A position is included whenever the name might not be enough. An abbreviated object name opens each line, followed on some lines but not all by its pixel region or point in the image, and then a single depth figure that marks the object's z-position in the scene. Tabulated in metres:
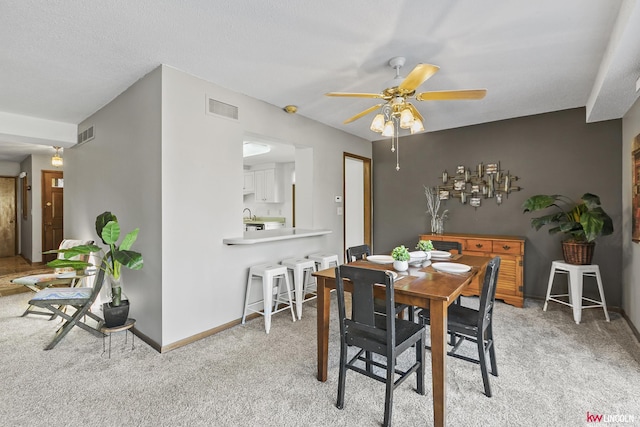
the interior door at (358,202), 5.51
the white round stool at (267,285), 3.10
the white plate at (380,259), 2.60
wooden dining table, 1.73
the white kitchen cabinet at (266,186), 7.55
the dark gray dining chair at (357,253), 2.88
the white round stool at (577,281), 3.30
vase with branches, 4.72
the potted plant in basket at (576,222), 3.21
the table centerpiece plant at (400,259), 2.30
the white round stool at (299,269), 3.45
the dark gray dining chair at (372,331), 1.74
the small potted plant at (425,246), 2.82
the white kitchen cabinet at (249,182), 8.03
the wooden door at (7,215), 7.16
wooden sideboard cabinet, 3.83
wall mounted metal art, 4.36
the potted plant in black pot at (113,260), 2.55
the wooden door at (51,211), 6.56
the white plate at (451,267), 2.24
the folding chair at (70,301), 2.80
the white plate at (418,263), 2.50
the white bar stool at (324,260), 3.95
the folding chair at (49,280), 3.33
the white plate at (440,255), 2.80
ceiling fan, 2.22
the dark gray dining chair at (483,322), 2.01
